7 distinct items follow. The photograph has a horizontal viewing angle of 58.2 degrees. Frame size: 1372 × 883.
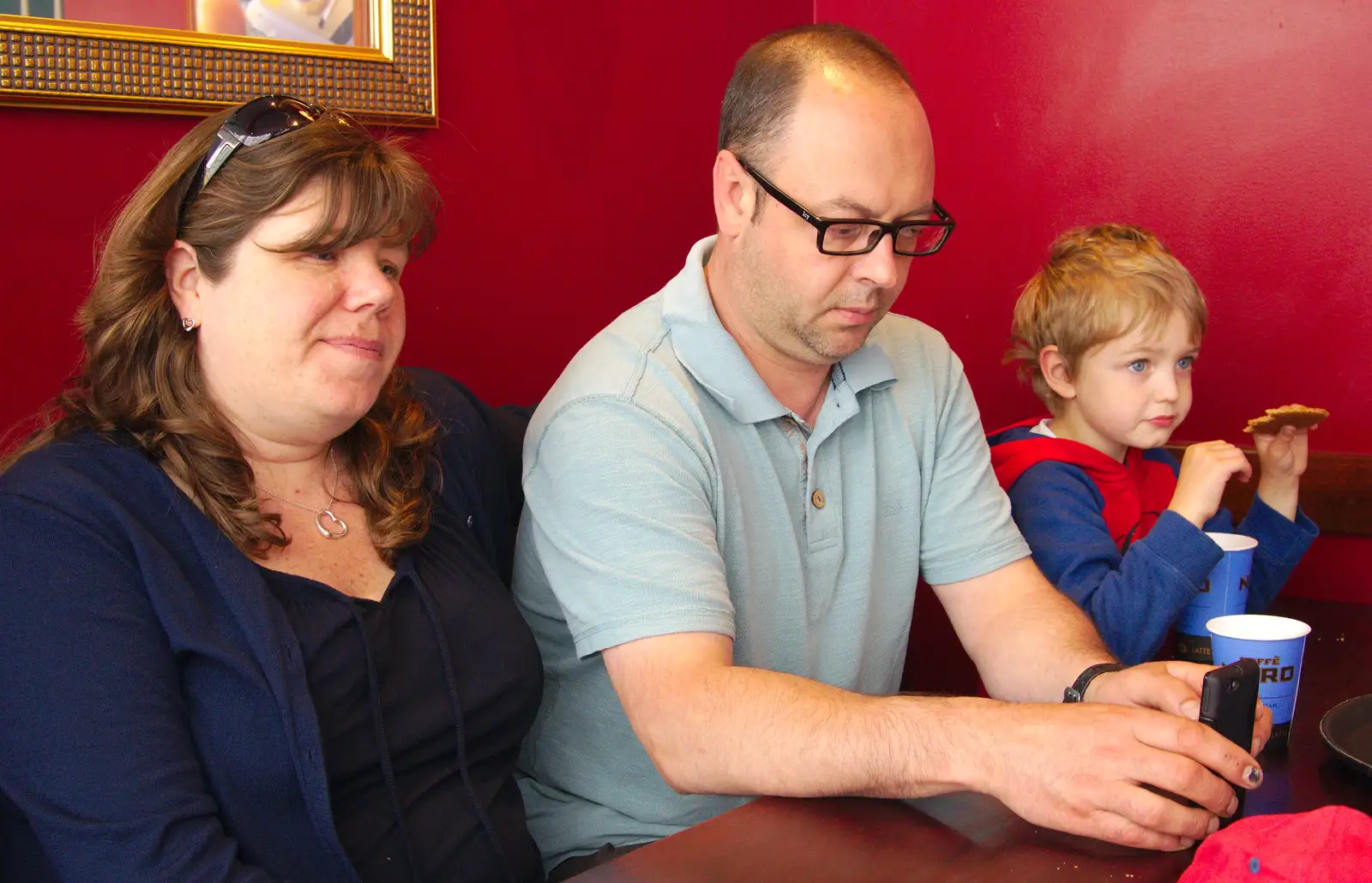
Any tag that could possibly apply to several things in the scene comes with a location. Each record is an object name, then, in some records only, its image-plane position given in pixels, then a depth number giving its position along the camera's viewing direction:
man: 1.37
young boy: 2.03
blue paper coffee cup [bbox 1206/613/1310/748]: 1.43
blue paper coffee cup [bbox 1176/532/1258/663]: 1.84
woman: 1.28
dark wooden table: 1.13
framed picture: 1.74
